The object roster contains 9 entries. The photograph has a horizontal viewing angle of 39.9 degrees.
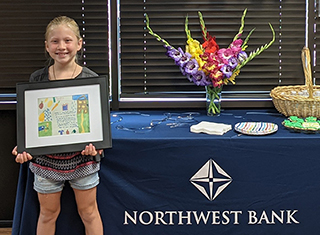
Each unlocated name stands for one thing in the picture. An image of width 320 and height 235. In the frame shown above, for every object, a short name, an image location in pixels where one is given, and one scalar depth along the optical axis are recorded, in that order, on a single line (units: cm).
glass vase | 280
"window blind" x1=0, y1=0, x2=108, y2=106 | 297
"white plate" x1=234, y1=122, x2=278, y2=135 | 238
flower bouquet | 267
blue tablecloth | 235
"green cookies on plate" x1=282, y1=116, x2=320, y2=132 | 241
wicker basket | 261
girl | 216
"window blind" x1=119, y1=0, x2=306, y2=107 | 301
